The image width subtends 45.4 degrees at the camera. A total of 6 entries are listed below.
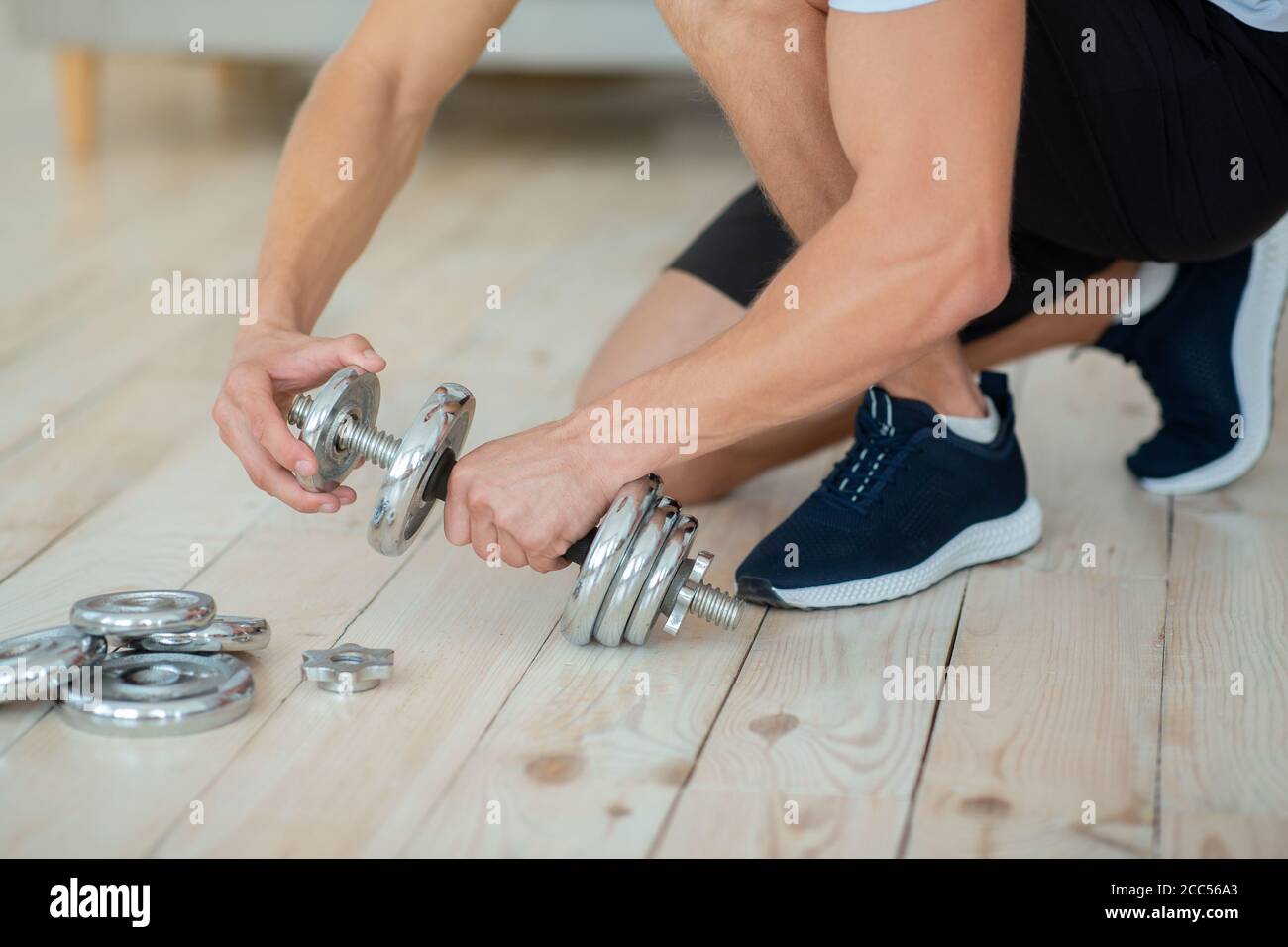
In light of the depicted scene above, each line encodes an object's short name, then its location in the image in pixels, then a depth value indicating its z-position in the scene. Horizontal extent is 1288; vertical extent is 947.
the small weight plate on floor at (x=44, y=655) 1.04
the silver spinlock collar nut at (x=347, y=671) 1.11
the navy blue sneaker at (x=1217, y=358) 1.53
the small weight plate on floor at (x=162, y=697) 1.03
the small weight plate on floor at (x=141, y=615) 1.06
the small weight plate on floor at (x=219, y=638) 1.11
